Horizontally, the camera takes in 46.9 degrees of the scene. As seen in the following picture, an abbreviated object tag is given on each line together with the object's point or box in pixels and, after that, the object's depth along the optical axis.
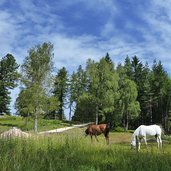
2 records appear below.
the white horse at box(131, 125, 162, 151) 12.39
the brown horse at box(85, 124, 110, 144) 14.39
